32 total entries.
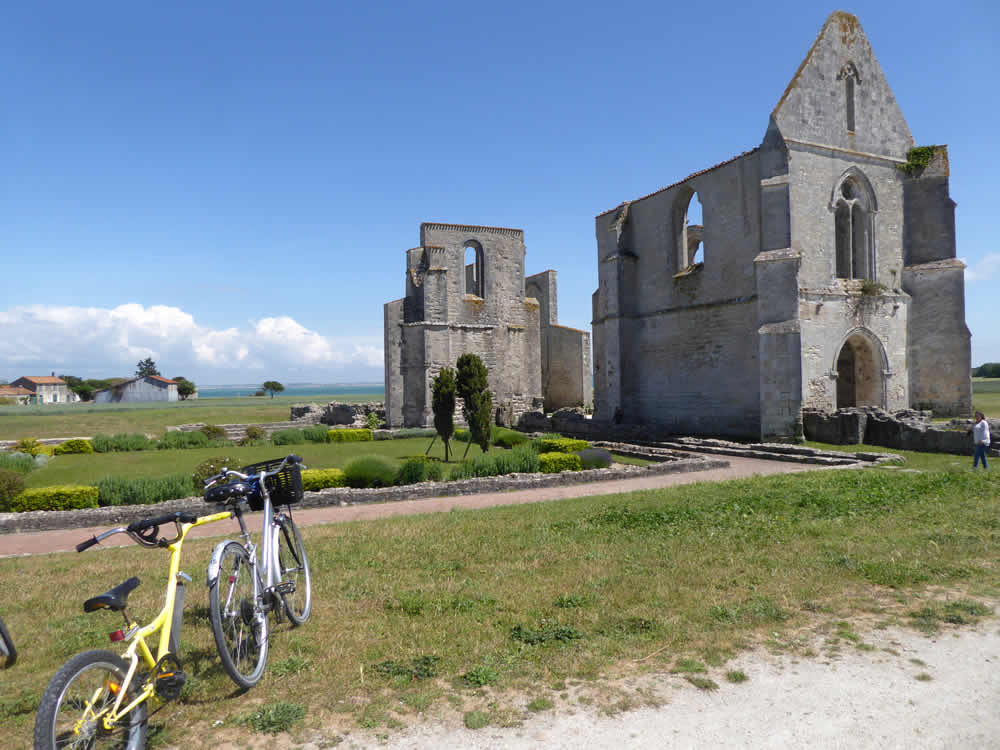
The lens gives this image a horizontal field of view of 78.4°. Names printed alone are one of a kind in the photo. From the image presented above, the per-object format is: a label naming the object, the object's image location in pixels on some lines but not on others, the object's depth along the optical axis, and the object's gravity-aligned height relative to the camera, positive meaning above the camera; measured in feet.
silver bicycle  12.32 -4.23
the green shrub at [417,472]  44.16 -6.28
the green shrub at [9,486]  37.73 -5.87
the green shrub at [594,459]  50.18 -6.26
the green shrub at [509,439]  71.10 -6.34
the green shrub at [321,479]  41.75 -6.30
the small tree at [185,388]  293.43 +0.79
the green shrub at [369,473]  42.91 -6.07
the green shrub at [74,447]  78.59 -7.15
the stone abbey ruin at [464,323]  103.09 +10.91
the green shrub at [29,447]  75.58 -6.90
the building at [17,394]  263.08 -0.75
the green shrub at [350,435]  88.74 -6.99
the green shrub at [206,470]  42.24 -5.69
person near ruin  42.65 -4.21
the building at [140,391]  261.85 -0.43
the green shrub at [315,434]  87.71 -6.71
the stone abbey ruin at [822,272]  63.67 +12.12
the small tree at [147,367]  358.51 +13.80
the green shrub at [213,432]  91.16 -6.41
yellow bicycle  8.68 -4.55
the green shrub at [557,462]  48.85 -6.29
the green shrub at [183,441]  81.20 -6.91
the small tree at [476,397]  60.44 -1.17
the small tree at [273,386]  349.61 +1.31
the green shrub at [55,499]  37.55 -6.61
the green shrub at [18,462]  56.55 -6.67
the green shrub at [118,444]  79.46 -6.94
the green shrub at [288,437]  84.38 -6.84
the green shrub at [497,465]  47.44 -6.29
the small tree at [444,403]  59.98 -1.71
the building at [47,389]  280.72 +1.19
